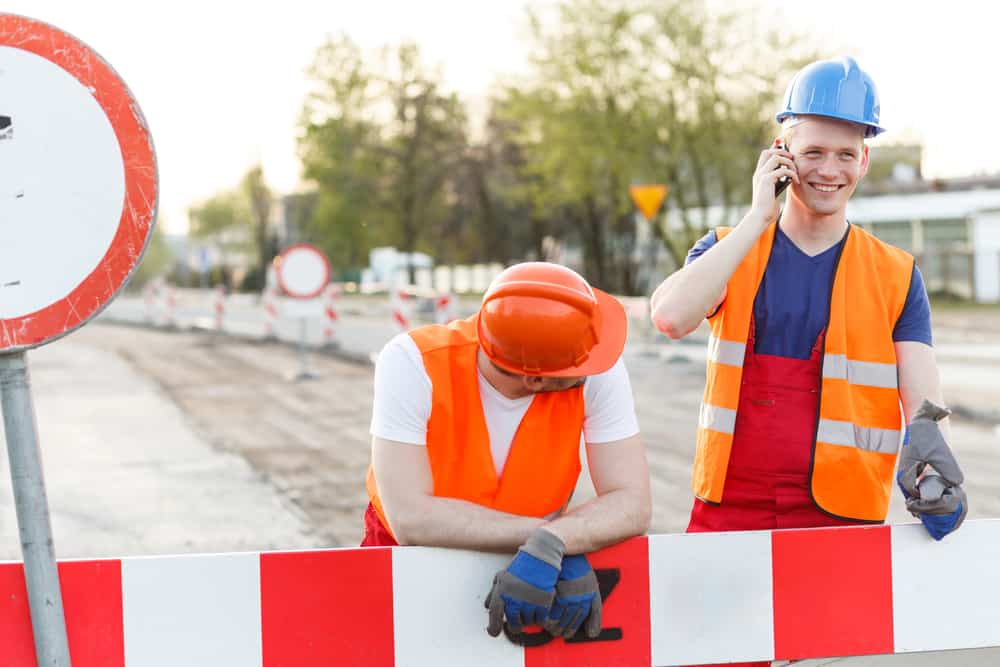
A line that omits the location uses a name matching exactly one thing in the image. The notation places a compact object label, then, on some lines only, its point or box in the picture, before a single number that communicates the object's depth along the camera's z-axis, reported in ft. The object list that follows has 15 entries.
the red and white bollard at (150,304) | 111.96
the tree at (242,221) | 252.62
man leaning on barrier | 7.97
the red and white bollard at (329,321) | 69.57
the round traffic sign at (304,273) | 56.24
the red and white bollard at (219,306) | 92.89
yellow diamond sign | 64.59
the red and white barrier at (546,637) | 8.09
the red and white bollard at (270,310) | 79.41
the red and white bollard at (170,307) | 104.01
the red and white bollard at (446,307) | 60.37
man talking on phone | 9.49
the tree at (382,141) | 175.52
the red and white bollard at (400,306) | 60.08
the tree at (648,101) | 115.96
